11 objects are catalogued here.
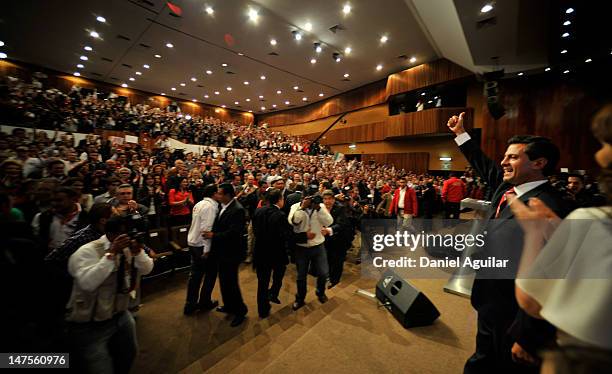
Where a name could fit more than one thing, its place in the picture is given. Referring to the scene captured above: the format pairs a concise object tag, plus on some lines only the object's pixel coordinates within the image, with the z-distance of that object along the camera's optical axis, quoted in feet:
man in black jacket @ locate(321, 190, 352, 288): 12.41
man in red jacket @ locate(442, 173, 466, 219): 22.26
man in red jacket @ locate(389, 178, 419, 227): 19.75
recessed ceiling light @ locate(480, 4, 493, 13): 17.44
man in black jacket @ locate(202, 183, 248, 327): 9.45
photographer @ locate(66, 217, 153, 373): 4.89
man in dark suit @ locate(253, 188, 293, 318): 9.51
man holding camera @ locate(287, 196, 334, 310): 10.36
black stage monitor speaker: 7.89
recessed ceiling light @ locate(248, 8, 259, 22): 24.74
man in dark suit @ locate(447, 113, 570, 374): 4.17
